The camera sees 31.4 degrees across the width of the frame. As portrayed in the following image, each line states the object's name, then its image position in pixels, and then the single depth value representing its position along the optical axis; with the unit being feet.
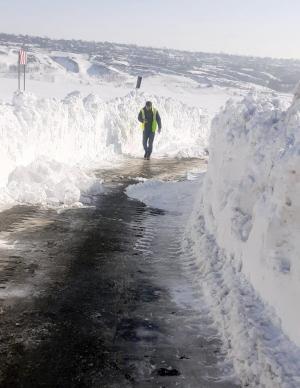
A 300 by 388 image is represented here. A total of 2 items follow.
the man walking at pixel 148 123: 57.47
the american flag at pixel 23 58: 61.90
